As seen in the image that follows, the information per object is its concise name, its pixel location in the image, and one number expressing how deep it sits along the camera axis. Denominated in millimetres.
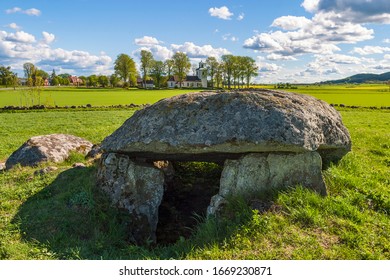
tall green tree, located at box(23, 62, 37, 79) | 58062
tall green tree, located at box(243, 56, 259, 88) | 95125
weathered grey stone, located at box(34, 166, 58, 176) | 10862
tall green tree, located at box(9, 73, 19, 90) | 66262
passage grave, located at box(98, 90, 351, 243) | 7812
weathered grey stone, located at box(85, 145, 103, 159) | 12915
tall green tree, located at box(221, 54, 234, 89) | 96750
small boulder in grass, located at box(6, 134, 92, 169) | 12375
